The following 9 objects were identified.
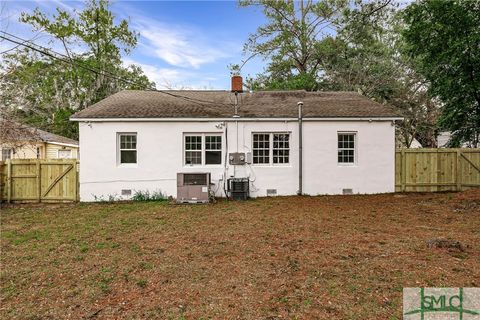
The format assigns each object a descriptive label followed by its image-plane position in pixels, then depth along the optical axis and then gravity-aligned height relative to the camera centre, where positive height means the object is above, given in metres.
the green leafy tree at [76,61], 20.95 +7.87
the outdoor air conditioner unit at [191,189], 10.08 -0.98
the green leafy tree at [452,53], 11.85 +4.95
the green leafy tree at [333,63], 20.45 +7.56
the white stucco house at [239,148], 10.78 +0.55
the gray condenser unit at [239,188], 10.66 -1.00
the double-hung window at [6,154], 16.96 +0.53
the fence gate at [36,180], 10.39 -0.66
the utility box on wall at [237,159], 10.95 +0.12
